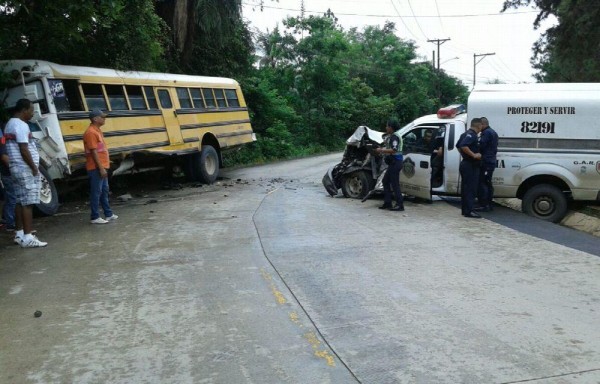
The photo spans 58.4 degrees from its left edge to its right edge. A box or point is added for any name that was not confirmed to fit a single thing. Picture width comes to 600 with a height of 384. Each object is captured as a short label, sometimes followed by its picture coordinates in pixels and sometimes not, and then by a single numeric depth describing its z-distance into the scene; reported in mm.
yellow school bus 9914
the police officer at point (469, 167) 9586
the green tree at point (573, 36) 21172
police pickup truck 9516
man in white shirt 7219
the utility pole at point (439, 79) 49750
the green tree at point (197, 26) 18031
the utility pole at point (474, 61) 59234
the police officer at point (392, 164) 10297
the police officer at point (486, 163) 9852
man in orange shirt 8758
